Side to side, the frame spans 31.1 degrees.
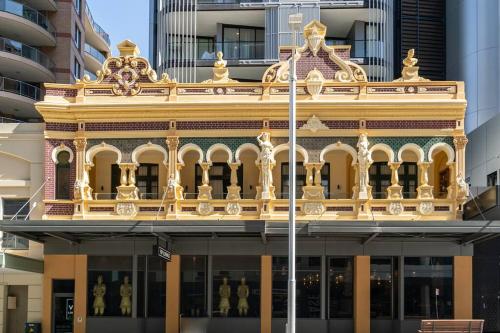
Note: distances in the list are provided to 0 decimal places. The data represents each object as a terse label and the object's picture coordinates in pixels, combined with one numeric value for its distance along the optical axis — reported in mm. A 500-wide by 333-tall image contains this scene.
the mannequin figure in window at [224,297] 33719
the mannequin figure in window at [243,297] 33594
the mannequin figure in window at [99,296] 33781
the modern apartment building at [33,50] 55781
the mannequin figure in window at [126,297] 33844
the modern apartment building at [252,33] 45719
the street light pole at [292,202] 23953
